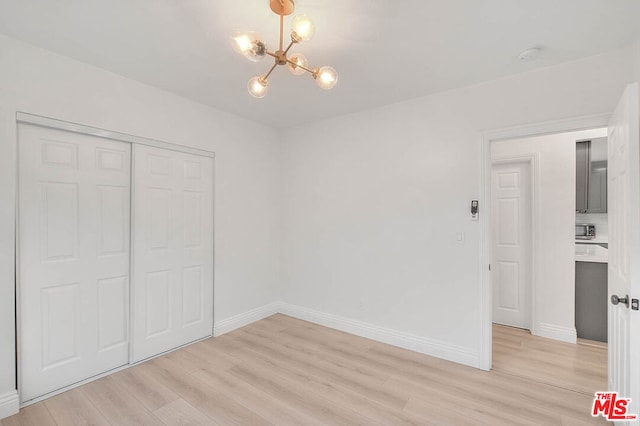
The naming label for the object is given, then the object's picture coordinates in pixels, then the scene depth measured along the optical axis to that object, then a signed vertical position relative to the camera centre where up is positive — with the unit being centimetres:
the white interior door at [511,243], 368 -39
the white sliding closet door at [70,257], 220 -37
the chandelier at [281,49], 149 +89
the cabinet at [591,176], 396 +50
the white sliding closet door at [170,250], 282 -39
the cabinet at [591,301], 322 -98
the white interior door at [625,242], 154 -18
